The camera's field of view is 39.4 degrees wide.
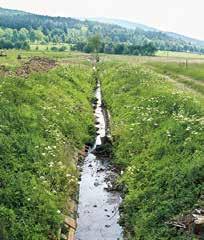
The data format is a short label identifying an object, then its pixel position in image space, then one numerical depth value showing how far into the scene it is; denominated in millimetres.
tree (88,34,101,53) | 88990
